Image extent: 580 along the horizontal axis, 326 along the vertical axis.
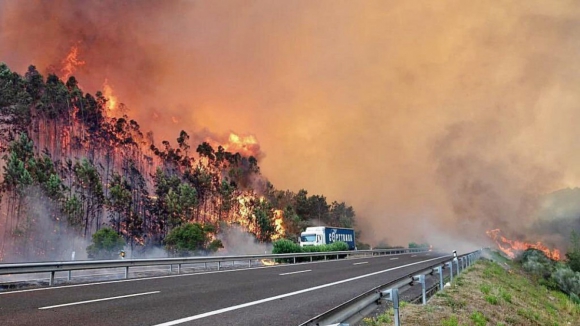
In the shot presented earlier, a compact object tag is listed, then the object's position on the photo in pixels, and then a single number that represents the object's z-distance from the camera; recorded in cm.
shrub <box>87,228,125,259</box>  4047
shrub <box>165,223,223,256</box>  5157
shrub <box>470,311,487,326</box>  868
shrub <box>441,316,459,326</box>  761
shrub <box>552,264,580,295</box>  2856
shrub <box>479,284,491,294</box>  1296
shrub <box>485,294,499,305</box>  1152
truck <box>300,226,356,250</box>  4309
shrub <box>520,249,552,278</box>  3496
